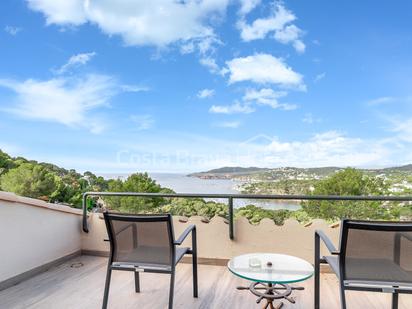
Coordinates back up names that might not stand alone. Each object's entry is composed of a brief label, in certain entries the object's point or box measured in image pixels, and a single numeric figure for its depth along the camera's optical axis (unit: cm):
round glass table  210
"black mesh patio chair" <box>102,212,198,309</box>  220
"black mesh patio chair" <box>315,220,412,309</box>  183
